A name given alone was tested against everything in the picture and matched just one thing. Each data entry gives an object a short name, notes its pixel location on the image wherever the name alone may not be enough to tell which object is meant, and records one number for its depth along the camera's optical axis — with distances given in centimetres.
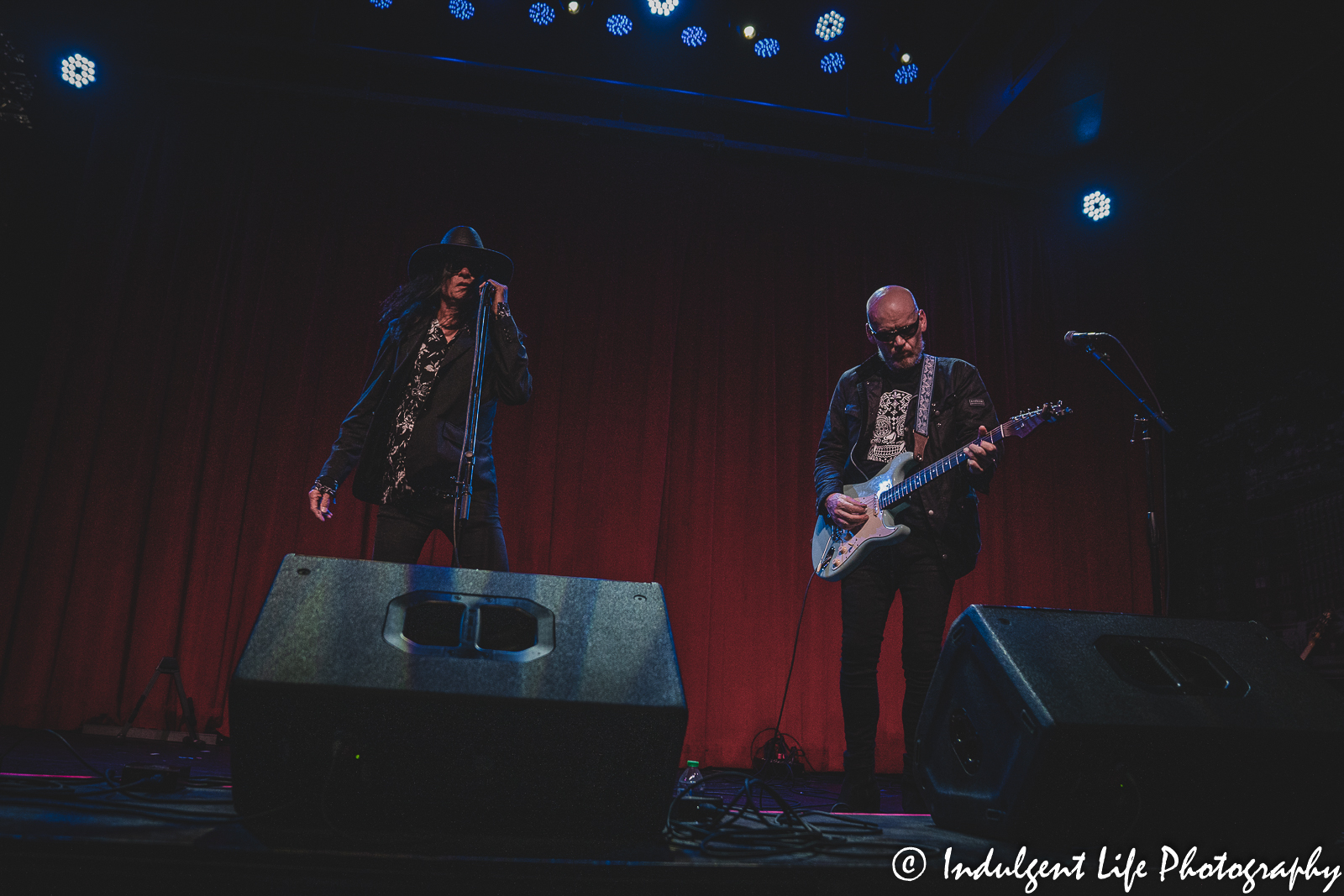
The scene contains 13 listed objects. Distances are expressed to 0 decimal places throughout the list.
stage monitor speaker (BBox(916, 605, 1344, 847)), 156
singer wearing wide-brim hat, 249
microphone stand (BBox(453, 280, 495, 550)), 223
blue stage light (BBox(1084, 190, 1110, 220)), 532
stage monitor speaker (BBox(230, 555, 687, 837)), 130
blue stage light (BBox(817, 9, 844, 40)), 445
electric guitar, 261
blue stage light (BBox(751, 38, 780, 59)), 460
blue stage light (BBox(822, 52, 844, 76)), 470
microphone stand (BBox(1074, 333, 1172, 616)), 342
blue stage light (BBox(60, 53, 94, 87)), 450
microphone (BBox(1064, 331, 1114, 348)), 331
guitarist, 251
